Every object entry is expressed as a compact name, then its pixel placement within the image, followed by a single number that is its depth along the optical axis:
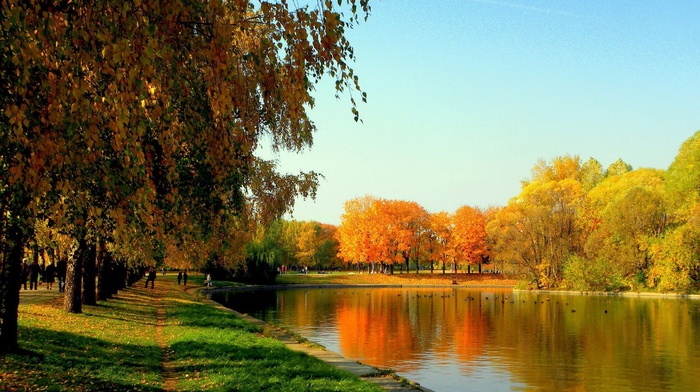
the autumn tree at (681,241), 57.34
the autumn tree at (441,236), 102.12
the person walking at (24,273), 37.53
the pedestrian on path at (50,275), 43.09
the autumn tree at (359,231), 100.56
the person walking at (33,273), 40.47
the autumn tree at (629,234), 62.75
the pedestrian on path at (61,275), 38.78
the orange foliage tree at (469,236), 100.25
